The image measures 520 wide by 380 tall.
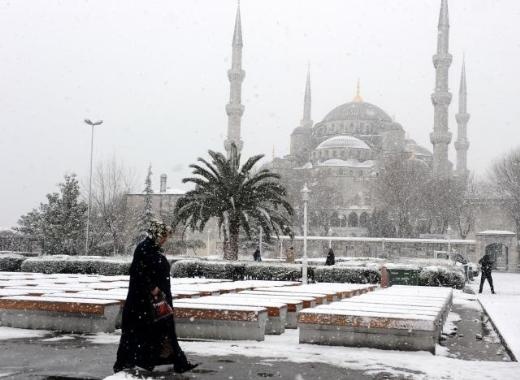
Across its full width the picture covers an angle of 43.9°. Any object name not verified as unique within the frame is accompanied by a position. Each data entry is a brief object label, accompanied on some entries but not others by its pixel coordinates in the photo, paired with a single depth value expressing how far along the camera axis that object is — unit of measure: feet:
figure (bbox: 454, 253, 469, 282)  123.67
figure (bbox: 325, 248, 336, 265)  84.53
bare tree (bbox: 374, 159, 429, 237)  178.65
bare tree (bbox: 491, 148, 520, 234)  159.94
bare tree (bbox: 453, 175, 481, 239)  181.55
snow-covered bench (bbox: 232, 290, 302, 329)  29.63
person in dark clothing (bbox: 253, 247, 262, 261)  104.28
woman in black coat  18.10
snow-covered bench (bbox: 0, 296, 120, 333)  26.12
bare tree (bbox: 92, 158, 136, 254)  150.92
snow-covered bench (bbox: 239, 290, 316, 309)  31.07
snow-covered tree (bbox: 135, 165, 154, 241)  145.48
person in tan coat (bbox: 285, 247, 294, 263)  99.83
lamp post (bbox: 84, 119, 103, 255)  127.65
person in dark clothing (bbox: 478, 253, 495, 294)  66.69
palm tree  84.84
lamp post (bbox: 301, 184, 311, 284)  60.70
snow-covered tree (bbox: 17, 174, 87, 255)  129.29
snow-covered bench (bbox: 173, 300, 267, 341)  24.77
